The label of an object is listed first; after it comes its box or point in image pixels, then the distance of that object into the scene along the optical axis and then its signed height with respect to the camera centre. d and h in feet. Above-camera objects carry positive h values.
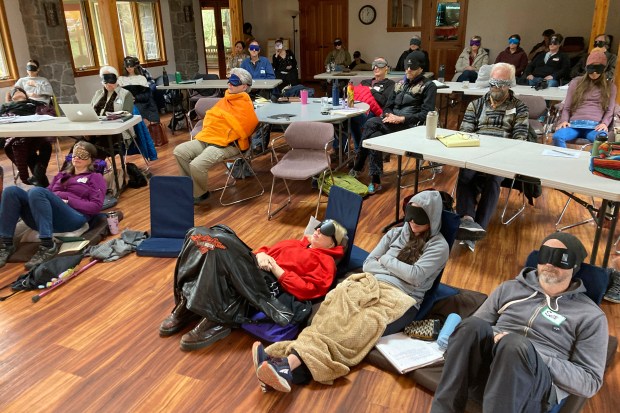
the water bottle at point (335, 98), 18.45 -1.99
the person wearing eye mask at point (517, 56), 28.47 -1.00
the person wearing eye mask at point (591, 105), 15.21 -2.11
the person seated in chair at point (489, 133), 12.78 -2.54
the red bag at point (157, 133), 23.79 -3.98
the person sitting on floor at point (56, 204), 12.11 -3.81
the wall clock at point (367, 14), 37.27 +2.11
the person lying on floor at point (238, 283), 9.00 -4.37
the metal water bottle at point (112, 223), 13.97 -4.76
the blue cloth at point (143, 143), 18.35 -3.45
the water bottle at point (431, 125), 12.95 -2.16
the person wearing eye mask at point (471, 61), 28.37 -1.25
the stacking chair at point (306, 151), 14.75 -3.31
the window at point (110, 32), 27.81 +1.09
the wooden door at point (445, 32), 33.94 +0.60
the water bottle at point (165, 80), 25.86 -1.63
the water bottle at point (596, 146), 10.11 -2.19
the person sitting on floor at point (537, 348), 6.15 -4.03
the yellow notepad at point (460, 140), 12.25 -2.44
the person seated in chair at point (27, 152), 18.02 -3.57
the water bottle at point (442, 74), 23.90 -1.59
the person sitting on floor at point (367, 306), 8.00 -4.47
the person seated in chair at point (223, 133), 16.02 -2.74
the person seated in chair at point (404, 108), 16.26 -2.20
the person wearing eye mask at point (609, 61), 22.40 -1.25
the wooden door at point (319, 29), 38.63 +1.15
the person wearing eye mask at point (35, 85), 22.57 -1.46
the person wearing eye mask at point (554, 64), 25.11 -1.34
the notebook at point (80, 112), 16.84 -2.05
